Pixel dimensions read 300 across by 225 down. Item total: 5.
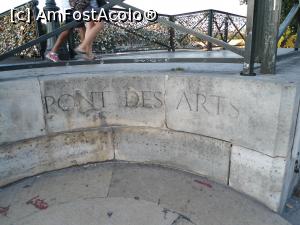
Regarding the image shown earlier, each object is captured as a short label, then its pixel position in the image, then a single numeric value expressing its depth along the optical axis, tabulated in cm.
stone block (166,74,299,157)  214
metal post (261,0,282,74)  236
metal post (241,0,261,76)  240
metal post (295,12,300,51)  466
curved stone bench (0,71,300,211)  227
